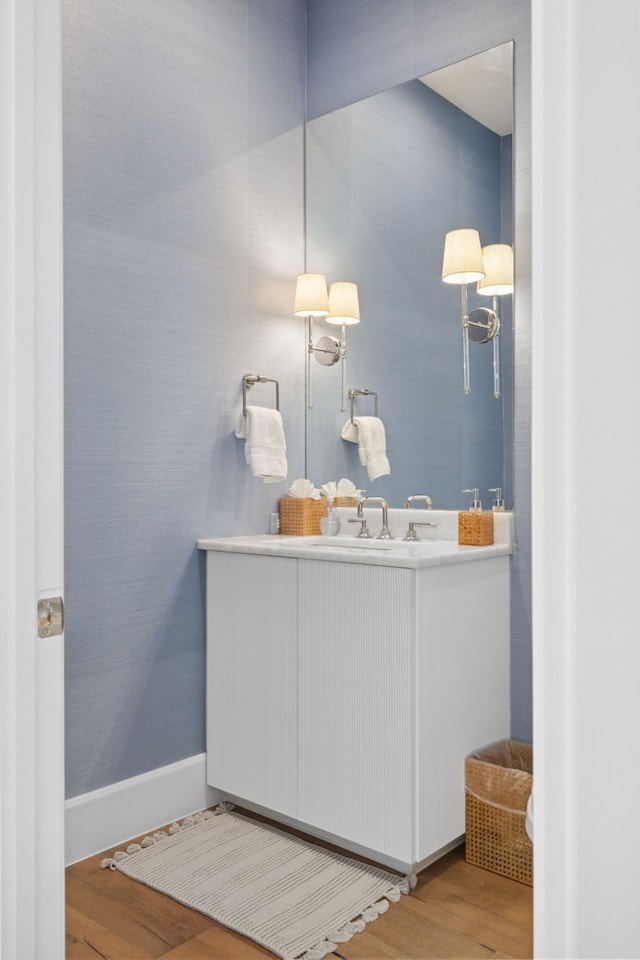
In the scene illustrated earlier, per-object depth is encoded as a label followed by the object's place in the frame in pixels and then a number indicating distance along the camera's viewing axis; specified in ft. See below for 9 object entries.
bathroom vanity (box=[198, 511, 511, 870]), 6.64
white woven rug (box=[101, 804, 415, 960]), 6.05
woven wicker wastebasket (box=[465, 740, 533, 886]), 6.76
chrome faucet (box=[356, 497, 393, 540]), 8.72
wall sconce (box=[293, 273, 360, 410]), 9.29
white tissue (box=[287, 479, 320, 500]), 9.23
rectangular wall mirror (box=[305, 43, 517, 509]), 8.00
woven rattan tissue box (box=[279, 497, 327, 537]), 9.11
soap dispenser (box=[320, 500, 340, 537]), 9.14
